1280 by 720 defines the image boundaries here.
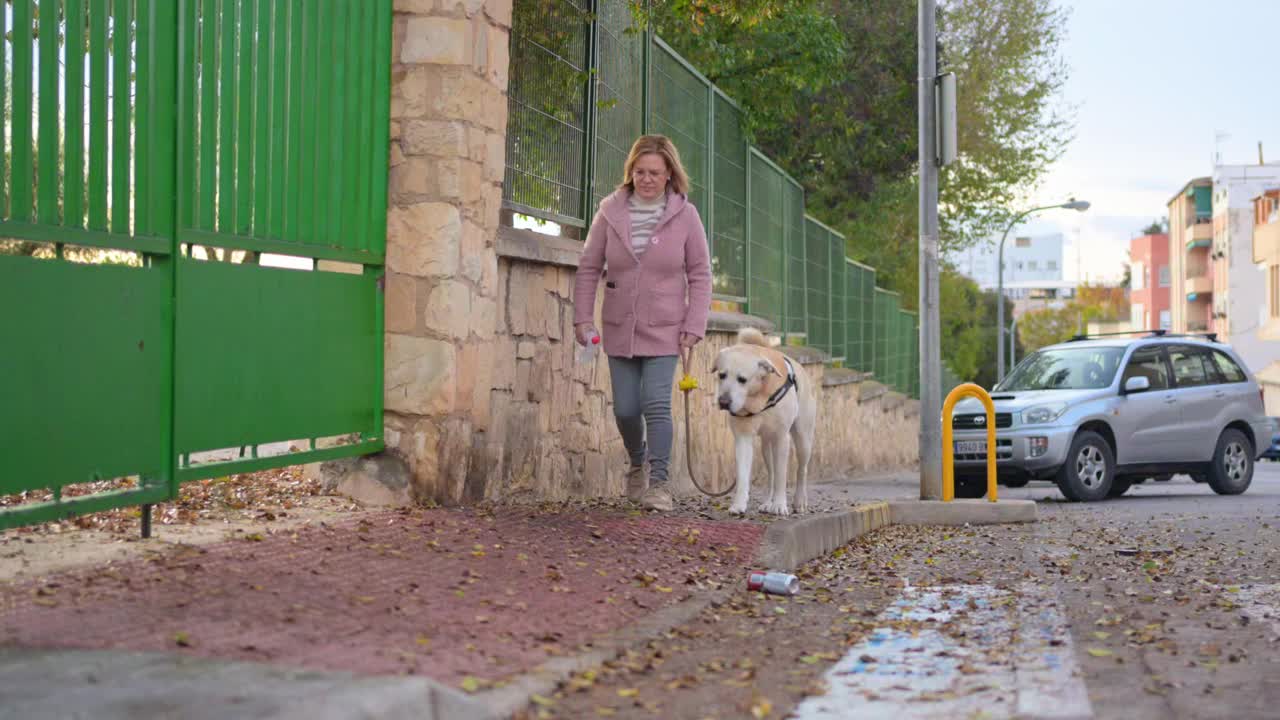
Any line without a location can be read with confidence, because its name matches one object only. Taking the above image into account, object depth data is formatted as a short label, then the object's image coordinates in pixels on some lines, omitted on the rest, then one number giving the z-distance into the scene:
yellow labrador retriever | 8.85
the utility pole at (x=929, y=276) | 12.63
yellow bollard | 12.02
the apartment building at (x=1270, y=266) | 49.72
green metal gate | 5.45
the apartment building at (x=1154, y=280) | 107.56
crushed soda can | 6.88
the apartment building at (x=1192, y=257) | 85.00
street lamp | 41.56
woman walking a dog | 8.61
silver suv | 14.80
